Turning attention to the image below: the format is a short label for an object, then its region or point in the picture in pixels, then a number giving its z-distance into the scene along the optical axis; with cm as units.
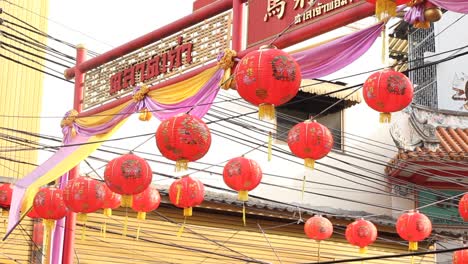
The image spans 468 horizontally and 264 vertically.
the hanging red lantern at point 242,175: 1157
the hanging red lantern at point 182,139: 920
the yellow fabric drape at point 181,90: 1068
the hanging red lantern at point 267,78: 817
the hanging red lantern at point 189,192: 1210
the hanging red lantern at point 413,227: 1273
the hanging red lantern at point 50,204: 1194
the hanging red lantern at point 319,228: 1408
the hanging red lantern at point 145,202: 1254
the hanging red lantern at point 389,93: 897
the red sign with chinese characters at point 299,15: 896
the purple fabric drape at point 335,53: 895
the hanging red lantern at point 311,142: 1016
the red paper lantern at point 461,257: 1223
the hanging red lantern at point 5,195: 1344
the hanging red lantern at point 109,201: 1170
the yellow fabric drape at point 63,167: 1242
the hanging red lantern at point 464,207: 1185
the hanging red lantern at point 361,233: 1389
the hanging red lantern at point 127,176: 1038
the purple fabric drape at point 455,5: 770
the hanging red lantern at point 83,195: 1115
